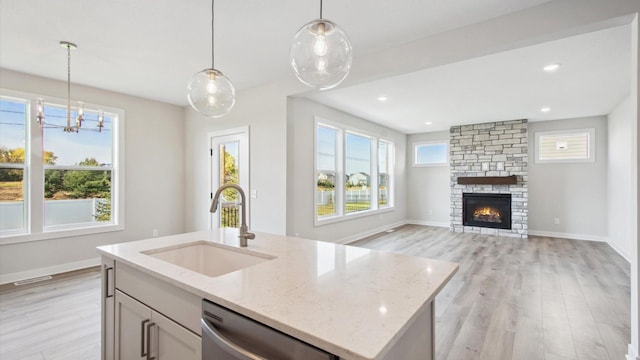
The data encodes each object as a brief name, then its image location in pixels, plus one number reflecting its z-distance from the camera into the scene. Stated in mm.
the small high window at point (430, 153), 8023
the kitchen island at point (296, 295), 816
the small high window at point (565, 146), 6262
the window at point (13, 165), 3684
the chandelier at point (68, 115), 3016
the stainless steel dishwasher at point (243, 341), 792
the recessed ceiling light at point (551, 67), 3508
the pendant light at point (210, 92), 2166
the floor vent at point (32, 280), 3605
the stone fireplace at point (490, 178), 6570
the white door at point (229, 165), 4648
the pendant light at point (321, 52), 1542
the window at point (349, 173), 5410
